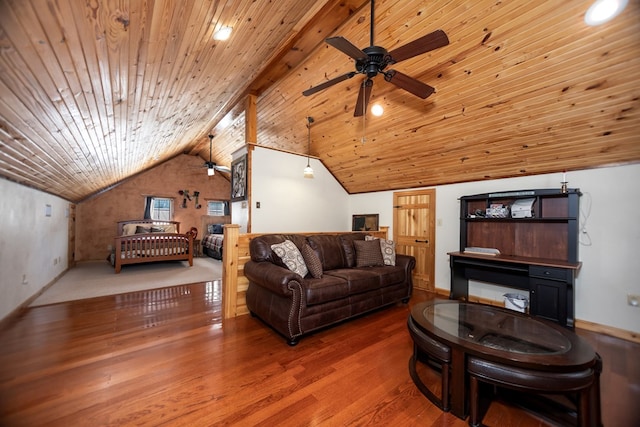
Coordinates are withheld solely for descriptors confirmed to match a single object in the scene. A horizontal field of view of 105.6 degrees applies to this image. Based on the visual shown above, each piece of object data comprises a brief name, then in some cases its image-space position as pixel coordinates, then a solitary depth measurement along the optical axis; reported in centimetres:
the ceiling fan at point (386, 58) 170
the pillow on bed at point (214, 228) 858
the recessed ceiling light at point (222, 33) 185
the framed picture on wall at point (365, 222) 541
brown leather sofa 241
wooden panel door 439
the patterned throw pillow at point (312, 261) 290
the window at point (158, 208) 770
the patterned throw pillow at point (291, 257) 280
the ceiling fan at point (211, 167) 620
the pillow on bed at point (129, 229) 685
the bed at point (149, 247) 549
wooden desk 270
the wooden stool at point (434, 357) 160
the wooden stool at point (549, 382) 135
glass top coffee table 140
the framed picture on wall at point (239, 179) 445
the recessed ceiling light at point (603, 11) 165
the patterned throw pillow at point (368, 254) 362
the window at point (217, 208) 889
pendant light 429
